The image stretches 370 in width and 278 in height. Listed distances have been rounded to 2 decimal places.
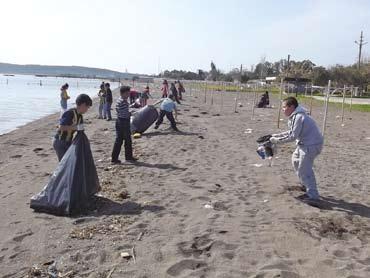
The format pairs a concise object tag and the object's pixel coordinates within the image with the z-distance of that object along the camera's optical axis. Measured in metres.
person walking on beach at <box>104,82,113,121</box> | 22.38
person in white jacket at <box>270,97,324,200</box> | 7.77
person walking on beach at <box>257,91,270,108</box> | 33.56
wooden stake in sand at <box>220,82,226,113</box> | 34.09
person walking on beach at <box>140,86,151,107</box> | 22.62
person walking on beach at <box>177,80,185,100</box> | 40.09
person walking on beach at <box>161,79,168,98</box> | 29.28
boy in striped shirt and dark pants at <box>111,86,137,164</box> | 11.05
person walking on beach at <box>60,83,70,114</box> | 18.54
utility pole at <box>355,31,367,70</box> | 81.27
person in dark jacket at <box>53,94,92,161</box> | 7.66
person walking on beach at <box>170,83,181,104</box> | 31.17
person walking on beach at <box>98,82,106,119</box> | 22.53
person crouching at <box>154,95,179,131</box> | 16.86
